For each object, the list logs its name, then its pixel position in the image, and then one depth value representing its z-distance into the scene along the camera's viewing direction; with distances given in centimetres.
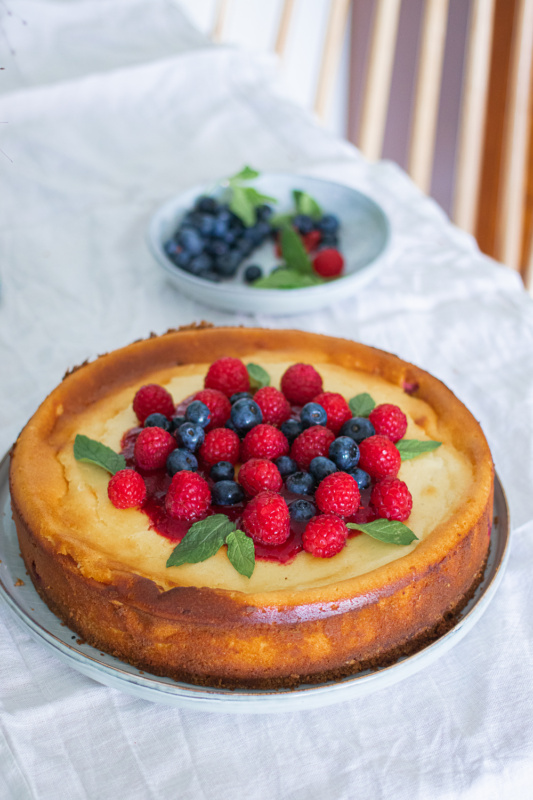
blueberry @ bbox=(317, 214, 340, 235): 112
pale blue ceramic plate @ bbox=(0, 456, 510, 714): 79
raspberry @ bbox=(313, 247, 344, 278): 108
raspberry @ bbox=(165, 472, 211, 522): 83
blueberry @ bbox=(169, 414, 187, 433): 88
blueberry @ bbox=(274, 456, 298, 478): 85
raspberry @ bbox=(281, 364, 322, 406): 90
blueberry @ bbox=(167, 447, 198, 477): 85
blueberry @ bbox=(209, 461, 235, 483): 85
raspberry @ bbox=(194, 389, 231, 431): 88
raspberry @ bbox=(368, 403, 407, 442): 88
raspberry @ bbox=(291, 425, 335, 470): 86
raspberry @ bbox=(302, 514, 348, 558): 82
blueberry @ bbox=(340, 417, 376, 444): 87
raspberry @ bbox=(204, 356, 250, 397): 90
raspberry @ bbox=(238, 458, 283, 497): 84
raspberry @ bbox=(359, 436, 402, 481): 85
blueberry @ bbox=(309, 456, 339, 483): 84
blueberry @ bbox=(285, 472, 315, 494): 84
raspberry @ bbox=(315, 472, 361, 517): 83
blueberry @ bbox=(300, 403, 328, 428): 87
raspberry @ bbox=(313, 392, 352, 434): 88
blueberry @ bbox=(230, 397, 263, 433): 87
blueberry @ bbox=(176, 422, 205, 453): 86
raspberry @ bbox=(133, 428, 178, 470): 86
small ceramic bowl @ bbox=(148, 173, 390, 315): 104
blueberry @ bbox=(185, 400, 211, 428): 87
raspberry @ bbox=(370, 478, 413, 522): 84
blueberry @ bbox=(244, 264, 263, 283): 108
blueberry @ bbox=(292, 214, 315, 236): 112
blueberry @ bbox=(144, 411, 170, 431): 87
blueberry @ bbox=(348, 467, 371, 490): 85
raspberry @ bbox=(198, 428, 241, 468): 86
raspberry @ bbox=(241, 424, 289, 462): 86
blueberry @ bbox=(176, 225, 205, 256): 108
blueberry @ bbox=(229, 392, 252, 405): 89
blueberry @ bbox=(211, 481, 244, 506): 84
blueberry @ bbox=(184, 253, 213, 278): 108
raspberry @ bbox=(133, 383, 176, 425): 89
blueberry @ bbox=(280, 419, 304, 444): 87
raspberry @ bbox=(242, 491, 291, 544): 81
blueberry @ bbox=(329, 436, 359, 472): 85
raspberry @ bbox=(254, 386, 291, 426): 88
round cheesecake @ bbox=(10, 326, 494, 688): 80
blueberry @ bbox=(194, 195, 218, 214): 112
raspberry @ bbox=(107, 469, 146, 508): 84
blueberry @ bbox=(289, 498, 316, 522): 83
